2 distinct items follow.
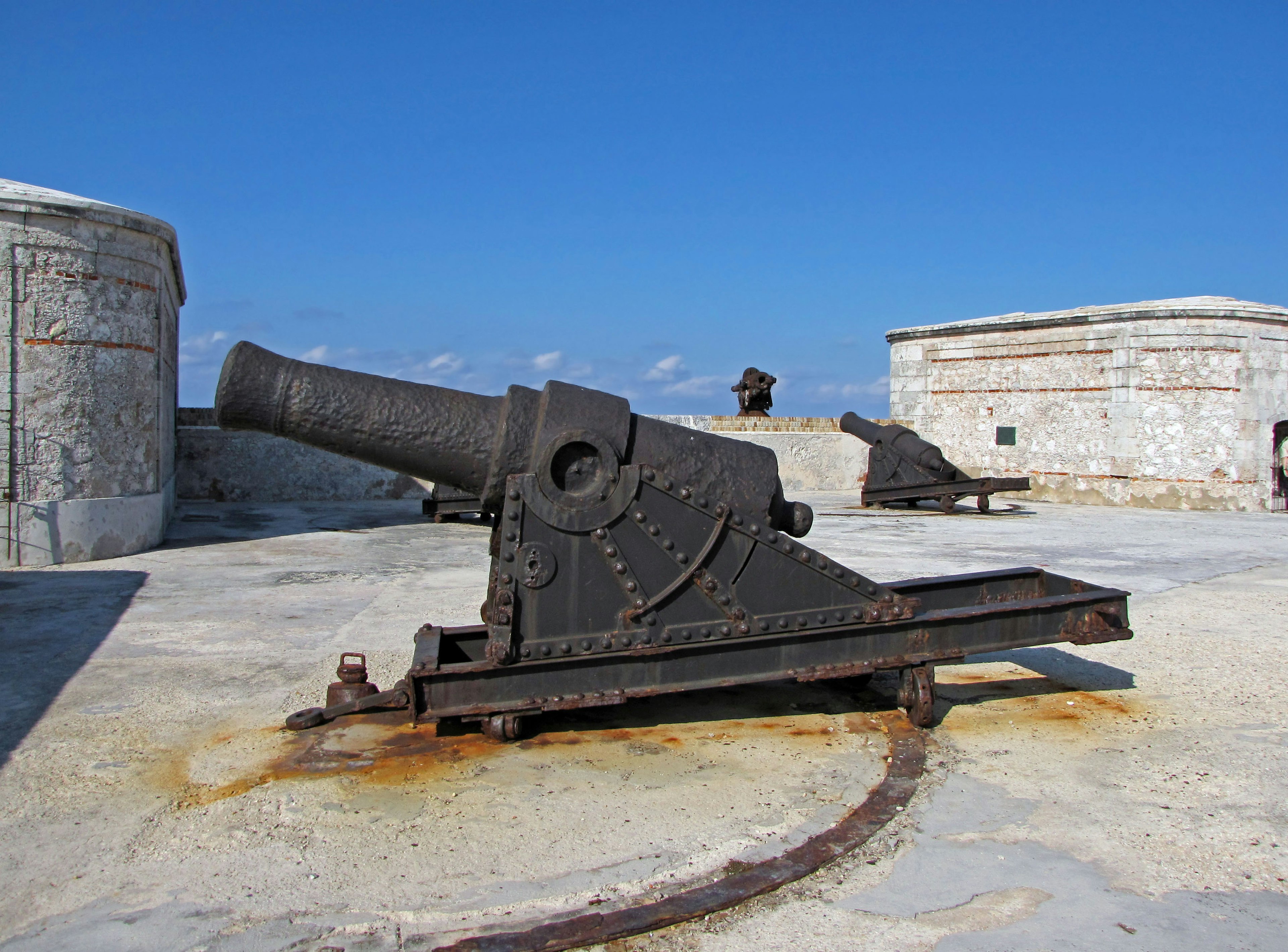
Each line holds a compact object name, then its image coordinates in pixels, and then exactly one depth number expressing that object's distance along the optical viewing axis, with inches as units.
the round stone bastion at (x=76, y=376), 298.2
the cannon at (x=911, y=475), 525.0
